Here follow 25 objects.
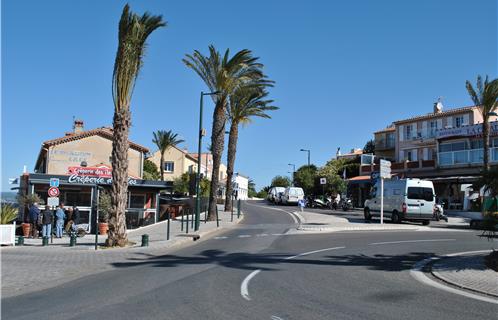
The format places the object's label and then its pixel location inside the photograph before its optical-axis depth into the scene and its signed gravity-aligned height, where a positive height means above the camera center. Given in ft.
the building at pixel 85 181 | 87.45 +2.46
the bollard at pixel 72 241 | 59.47 -5.54
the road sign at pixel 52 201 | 66.39 -0.97
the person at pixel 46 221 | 66.95 -3.66
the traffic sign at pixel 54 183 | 70.18 +1.50
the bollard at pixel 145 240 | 56.90 -5.08
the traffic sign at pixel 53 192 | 67.41 +0.23
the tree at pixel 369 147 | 257.96 +27.89
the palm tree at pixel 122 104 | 57.52 +10.68
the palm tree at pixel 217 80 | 97.81 +23.10
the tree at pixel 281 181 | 350.33 +12.68
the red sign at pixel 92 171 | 93.50 +4.43
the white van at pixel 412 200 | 89.45 +0.40
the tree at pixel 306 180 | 241.14 +9.39
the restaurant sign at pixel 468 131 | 141.49 +20.95
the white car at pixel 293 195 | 178.19 +1.52
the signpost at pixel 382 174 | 88.28 +4.81
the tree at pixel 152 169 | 241.14 +13.08
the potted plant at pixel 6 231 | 59.93 -4.58
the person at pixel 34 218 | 70.28 -3.48
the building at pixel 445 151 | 140.67 +16.65
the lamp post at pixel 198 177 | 77.51 +3.19
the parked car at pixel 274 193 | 198.42 +2.35
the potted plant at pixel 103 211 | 78.54 -2.67
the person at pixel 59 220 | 71.41 -3.73
